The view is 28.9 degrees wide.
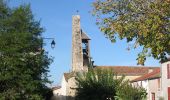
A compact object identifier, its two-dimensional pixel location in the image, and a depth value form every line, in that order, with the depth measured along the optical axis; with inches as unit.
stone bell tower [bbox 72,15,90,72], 2020.2
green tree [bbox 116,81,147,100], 1364.9
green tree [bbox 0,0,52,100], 843.2
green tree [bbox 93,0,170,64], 560.6
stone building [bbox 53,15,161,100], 1974.4
